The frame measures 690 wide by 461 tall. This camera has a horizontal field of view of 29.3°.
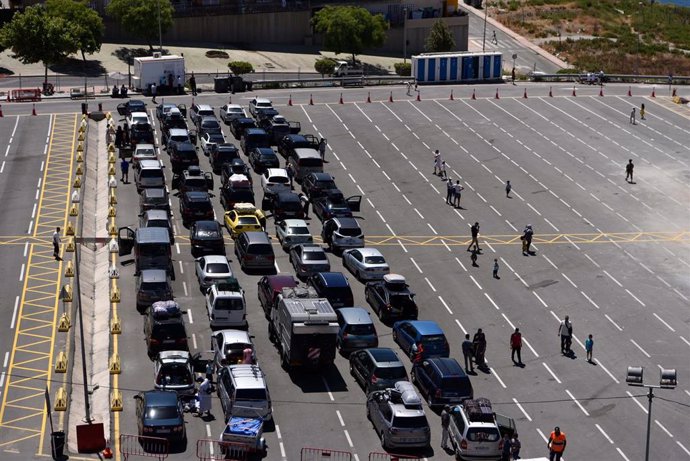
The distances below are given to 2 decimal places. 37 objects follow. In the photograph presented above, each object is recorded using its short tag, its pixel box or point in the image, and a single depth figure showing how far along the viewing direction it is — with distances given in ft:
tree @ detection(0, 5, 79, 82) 355.15
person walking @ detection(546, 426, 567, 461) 149.18
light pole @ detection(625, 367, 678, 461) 140.15
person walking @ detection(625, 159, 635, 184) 268.82
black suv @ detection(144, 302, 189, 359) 173.47
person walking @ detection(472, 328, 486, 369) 178.60
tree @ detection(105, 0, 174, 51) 394.73
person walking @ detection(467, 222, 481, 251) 223.30
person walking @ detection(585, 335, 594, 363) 182.91
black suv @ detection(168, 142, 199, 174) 256.32
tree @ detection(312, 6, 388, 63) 408.87
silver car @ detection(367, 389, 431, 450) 150.41
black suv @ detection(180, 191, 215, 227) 226.99
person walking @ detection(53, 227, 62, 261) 213.05
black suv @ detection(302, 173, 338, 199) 242.58
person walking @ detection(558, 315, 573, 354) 185.06
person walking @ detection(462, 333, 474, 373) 176.76
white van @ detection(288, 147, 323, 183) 255.50
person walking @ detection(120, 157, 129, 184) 251.39
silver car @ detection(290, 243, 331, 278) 205.16
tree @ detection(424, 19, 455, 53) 412.16
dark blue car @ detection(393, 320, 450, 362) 174.81
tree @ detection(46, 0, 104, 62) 377.91
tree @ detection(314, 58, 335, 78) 392.47
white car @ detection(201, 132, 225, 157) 268.41
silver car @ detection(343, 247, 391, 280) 206.39
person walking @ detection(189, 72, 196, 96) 327.47
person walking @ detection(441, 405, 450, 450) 153.58
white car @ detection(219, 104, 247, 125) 295.52
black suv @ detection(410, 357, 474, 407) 162.30
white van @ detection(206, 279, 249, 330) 183.52
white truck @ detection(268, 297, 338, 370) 165.99
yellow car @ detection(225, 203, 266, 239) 222.07
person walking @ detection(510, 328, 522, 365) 180.55
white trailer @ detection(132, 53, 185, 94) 328.49
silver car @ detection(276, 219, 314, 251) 219.20
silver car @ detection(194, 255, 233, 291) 197.26
